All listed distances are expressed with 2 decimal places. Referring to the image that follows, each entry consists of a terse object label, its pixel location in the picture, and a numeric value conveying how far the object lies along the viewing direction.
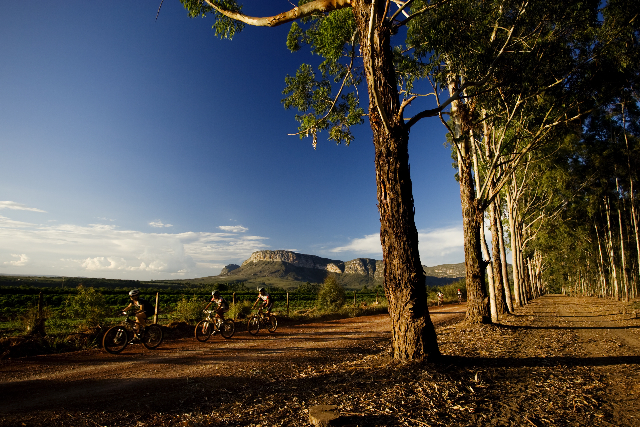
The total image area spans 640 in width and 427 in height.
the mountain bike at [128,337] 10.04
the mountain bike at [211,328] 12.46
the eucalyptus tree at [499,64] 10.12
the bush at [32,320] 11.04
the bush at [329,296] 24.88
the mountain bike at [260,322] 14.51
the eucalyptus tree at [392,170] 5.75
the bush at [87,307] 12.30
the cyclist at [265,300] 14.56
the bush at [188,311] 16.03
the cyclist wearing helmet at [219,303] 12.52
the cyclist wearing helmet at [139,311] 10.53
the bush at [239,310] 18.20
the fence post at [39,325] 11.07
